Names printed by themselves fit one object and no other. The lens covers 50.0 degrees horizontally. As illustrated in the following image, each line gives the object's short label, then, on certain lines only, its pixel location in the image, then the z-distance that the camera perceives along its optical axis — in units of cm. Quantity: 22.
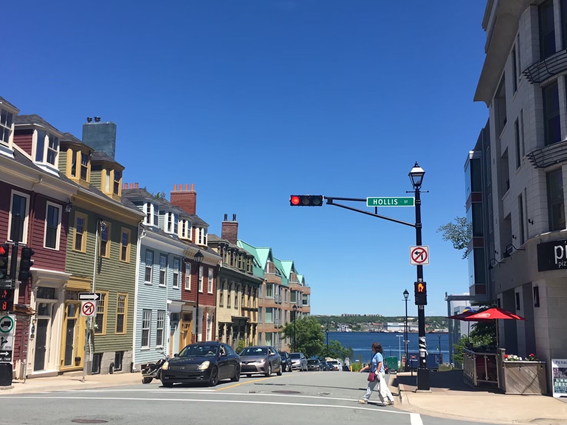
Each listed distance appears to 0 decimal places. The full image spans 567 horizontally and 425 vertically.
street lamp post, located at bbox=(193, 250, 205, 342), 3438
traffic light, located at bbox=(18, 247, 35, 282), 1819
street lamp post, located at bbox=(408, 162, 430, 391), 1862
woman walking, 1566
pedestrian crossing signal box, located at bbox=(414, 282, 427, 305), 1884
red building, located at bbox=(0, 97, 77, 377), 2267
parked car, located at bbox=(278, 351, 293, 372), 3700
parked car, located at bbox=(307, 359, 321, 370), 5150
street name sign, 2009
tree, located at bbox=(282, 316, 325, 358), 6681
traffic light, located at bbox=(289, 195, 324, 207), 2041
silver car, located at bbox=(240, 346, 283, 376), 2745
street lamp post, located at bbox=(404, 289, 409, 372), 4969
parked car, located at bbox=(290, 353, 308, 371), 4350
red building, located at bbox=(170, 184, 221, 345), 4103
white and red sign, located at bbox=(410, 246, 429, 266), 1900
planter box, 1845
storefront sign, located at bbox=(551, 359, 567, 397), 1761
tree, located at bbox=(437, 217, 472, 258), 6016
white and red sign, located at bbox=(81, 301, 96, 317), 2144
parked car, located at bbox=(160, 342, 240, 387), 1936
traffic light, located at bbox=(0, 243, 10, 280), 1752
